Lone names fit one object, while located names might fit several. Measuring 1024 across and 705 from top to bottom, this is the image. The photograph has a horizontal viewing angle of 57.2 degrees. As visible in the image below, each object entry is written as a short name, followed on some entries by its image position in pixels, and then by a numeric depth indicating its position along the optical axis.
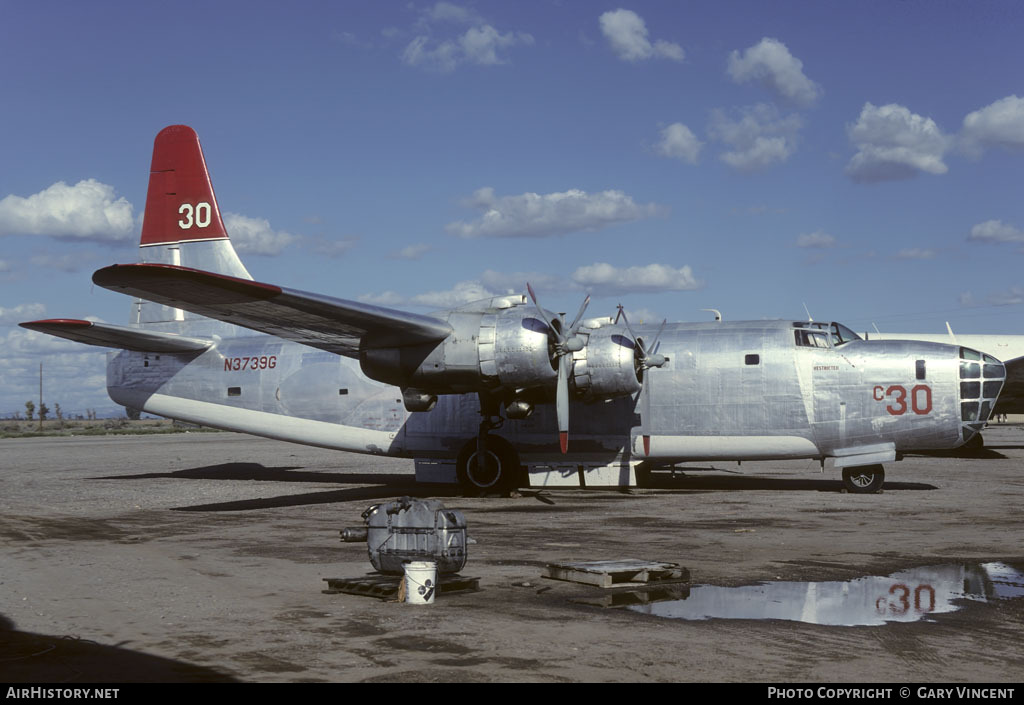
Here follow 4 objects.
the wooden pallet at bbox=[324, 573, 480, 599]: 8.91
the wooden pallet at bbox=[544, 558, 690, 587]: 9.11
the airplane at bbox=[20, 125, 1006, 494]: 17.91
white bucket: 8.63
